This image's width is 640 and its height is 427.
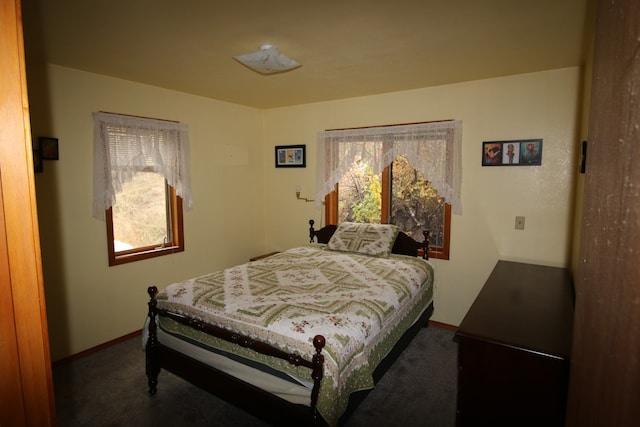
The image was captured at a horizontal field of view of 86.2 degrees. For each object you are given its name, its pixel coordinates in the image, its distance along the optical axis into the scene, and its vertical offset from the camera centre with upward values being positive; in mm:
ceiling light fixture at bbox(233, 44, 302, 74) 2123 +768
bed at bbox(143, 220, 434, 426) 1761 -886
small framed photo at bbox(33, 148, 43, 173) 2520 +166
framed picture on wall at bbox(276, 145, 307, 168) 4219 +310
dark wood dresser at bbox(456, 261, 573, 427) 1464 -822
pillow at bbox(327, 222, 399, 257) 3410 -600
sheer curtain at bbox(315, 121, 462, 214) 3268 +299
